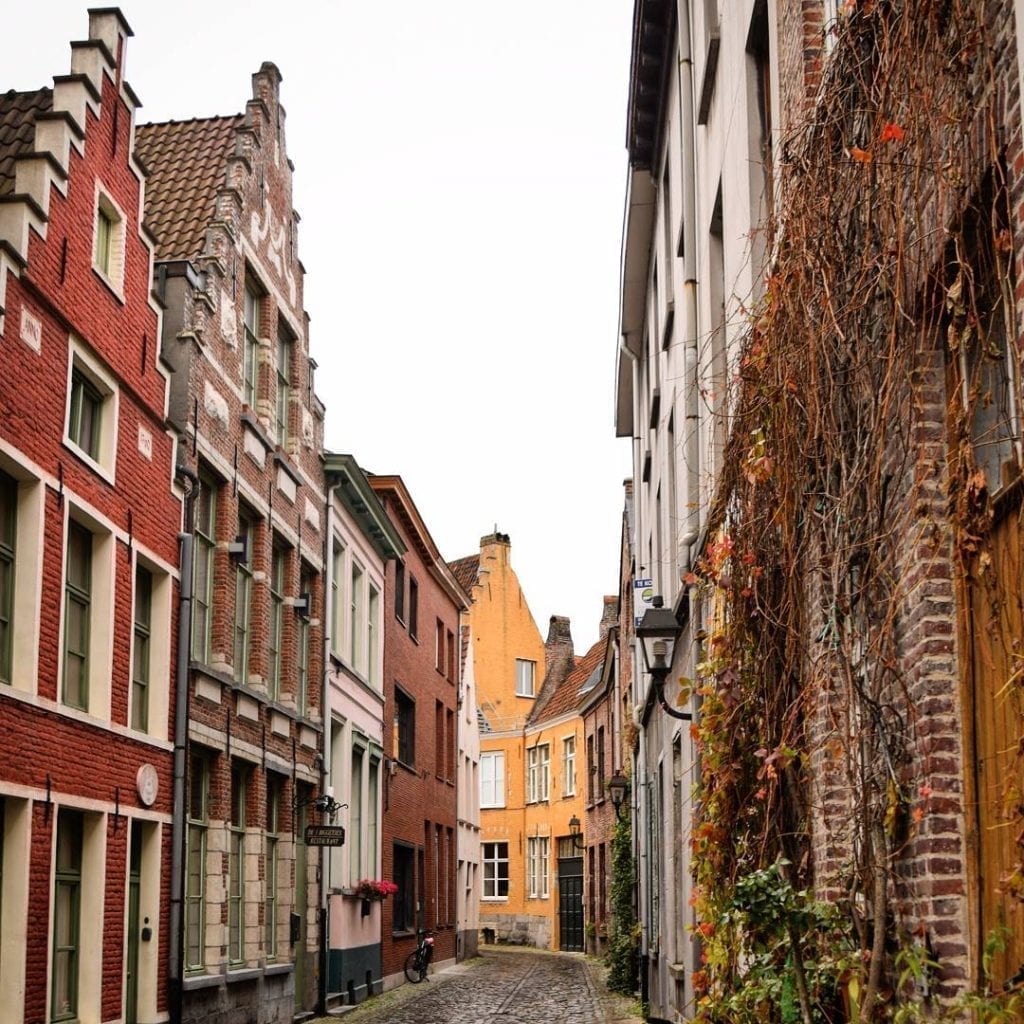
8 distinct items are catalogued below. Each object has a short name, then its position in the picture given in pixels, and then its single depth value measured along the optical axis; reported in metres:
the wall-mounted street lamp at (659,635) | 11.30
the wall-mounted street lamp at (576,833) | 42.00
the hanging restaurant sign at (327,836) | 19.20
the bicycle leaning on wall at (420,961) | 28.27
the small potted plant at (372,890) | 23.97
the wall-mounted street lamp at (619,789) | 26.08
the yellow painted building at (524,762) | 44.41
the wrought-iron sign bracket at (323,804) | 20.72
